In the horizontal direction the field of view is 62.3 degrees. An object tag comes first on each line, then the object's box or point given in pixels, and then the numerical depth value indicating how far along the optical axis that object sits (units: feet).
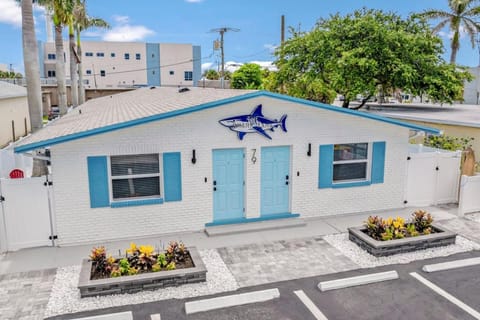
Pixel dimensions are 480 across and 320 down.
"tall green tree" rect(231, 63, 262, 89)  151.23
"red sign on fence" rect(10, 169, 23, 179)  41.47
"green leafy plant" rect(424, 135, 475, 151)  48.98
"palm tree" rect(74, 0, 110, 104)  115.49
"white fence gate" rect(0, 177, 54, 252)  30.68
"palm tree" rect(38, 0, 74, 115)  65.27
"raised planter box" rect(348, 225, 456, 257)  30.17
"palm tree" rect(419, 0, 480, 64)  108.78
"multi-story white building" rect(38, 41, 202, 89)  225.15
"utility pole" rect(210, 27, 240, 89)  148.39
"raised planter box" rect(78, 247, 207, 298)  24.23
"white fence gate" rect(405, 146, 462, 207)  42.14
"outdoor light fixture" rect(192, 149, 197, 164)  34.53
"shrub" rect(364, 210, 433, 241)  31.27
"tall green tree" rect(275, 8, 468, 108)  78.90
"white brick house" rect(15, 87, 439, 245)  32.27
